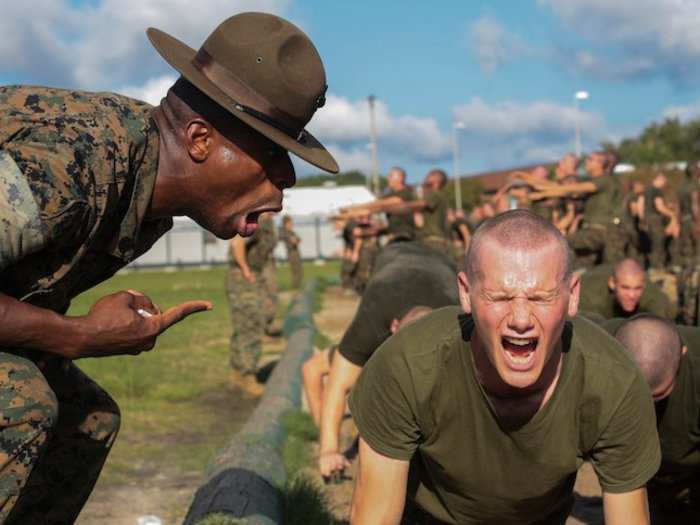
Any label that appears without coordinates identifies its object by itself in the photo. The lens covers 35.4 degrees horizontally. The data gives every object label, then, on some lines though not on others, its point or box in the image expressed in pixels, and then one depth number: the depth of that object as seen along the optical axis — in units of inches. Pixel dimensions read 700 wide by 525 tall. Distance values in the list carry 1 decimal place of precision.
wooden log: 196.5
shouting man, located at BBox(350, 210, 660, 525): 141.5
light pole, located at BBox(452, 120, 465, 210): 2500.0
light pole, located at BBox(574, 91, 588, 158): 1524.6
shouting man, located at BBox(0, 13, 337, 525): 110.9
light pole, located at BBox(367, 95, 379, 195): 2372.8
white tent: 2146.9
